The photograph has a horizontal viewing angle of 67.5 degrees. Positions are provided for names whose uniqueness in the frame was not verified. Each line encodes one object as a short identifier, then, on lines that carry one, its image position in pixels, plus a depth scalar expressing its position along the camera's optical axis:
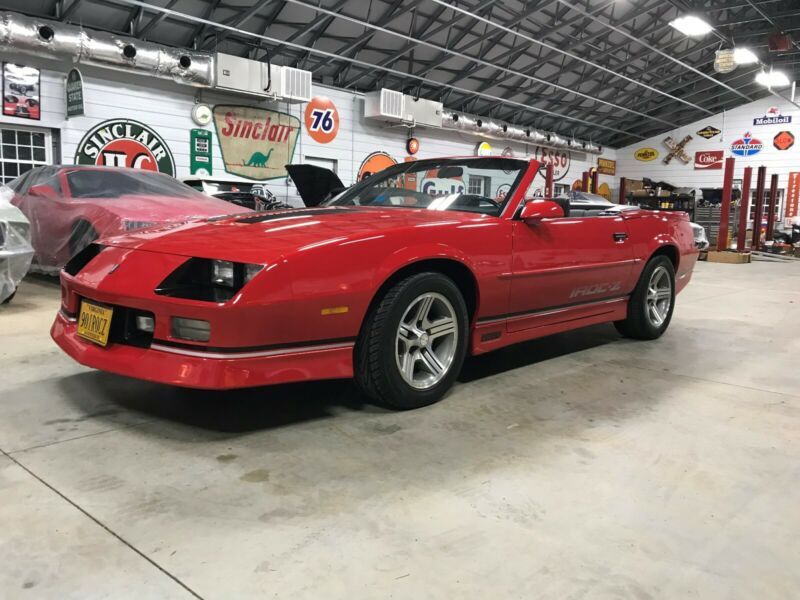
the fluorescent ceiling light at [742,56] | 13.10
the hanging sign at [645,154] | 23.19
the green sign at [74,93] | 8.39
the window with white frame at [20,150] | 8.49
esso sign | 19.58
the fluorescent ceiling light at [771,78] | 16.03
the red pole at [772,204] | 16.31
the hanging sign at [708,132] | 21.81
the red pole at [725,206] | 13.27
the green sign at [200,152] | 10.55
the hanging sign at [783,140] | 20.44
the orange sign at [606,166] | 22.92
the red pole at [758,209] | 15.09
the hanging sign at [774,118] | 20.47
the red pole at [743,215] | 13.55
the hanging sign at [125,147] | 9.23
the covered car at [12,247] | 4.38
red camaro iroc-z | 2.12
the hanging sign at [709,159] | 21.81
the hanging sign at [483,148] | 16.75
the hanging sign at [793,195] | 20.33
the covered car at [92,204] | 5.10
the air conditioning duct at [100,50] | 7.66
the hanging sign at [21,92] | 8.23
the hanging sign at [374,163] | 13.65
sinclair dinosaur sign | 11.02
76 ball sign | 12.40
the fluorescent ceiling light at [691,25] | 11.43
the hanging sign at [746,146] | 21.10
